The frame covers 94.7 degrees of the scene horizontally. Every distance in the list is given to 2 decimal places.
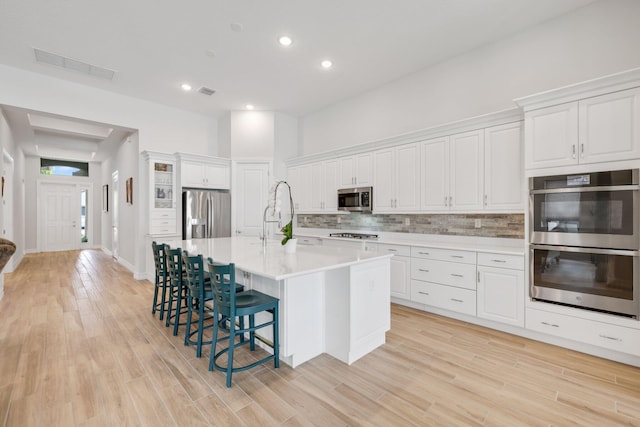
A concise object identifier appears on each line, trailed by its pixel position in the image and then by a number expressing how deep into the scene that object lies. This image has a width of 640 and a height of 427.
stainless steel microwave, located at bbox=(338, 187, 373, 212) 4.71
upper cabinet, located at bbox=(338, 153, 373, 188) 4.77
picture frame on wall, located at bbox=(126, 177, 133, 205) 6.20
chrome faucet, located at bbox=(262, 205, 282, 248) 3.47
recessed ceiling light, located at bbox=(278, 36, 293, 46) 3.56
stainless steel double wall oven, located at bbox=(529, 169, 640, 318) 2.42
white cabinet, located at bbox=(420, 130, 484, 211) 3.58
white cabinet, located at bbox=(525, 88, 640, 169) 2.44
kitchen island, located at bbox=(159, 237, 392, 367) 2.41
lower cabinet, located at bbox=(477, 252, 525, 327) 3.01
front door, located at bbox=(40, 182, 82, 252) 9.30
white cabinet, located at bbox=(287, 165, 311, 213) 5.77
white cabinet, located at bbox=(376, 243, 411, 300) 3.89
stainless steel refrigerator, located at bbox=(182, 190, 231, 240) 5.51
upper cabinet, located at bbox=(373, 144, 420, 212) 4.20
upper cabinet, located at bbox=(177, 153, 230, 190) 5.52
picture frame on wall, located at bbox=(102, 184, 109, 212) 9.15
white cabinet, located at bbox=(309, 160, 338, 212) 5.30
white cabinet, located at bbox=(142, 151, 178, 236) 5.36
